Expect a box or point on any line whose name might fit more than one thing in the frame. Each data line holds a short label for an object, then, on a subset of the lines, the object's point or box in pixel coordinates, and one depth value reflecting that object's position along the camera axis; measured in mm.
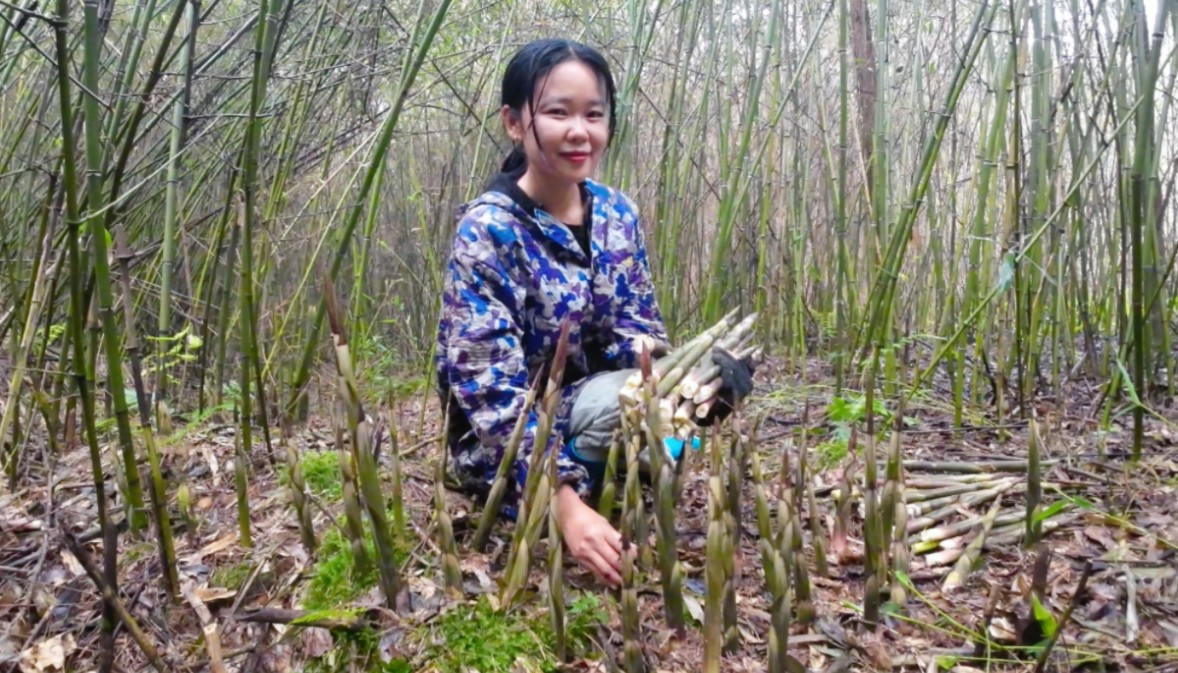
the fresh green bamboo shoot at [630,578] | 959
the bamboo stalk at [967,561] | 1250
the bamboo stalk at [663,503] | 979
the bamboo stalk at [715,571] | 928
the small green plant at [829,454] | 1753
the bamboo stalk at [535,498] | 1035
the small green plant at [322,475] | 1567
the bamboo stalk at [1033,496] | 1163
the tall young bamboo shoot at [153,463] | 1133
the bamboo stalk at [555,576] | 998
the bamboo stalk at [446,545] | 1123
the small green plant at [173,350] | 1705
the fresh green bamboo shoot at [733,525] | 1003
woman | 1364
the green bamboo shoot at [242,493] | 1288
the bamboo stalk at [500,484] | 1144
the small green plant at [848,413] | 1965
